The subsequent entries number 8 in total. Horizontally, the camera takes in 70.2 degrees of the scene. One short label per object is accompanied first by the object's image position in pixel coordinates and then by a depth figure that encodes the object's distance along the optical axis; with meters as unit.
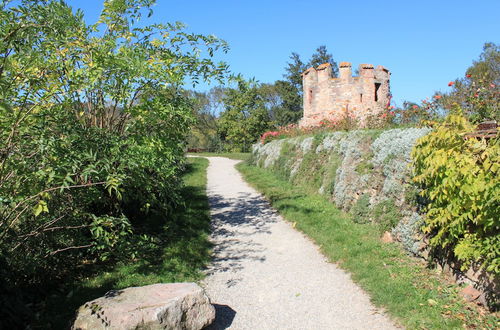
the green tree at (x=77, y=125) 3.98
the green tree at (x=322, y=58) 51.19
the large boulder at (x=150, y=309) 3.68
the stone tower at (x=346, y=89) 17.97
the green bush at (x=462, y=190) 4.07
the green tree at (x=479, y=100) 6.85
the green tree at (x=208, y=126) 50.33
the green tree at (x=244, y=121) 42.22
